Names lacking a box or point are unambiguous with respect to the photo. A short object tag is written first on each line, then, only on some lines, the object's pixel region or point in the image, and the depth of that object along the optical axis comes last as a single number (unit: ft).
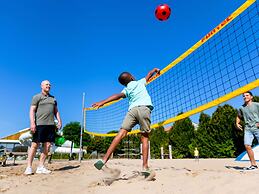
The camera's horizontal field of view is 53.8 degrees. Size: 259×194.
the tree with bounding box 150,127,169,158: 62.81
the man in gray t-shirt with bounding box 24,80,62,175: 12.87
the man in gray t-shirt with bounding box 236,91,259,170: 12.25
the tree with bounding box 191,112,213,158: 45.44
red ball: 16.80
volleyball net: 14.33
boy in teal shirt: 9.71
